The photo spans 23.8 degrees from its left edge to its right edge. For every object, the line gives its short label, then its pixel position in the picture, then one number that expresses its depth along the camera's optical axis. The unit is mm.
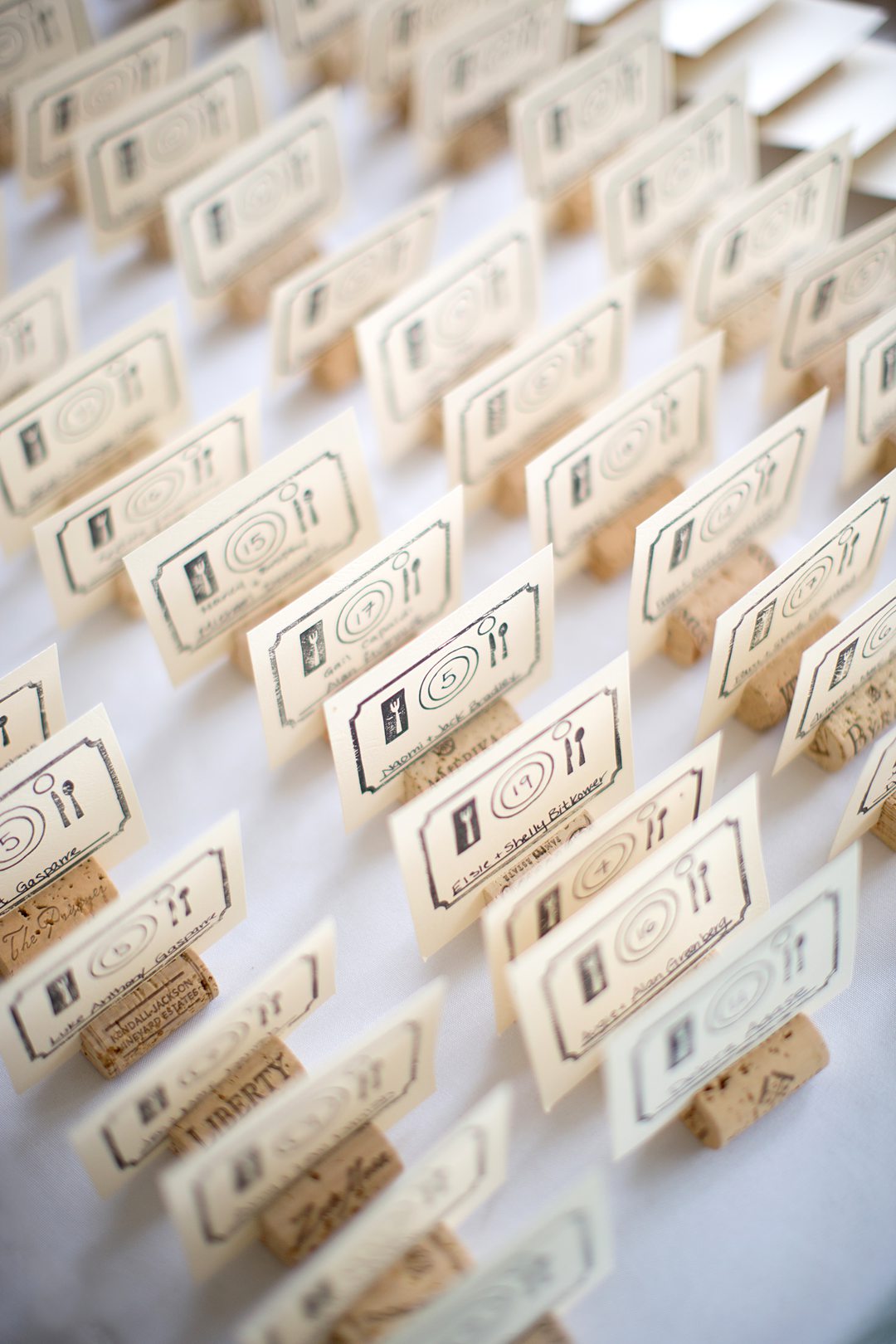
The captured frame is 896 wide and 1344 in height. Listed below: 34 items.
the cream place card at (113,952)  573
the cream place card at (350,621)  640
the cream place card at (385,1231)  517
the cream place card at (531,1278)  512
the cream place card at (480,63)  839
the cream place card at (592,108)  813
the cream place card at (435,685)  626
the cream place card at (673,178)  784
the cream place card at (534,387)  710
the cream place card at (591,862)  583
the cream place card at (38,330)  740
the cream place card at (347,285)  752
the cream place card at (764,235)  757
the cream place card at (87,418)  709
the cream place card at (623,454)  684
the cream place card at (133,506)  681
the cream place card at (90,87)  822
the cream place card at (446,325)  728
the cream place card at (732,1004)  556
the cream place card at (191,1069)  556
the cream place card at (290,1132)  536
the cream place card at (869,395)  708
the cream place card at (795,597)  642
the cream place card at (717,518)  662
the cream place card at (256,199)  775
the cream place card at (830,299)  742
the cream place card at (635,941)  566
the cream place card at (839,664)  632
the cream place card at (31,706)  623
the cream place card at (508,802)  598
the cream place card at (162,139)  802
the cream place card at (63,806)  603
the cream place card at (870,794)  612
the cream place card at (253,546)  658
